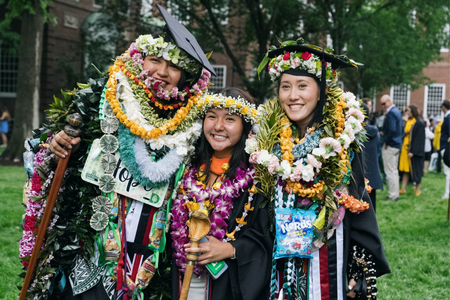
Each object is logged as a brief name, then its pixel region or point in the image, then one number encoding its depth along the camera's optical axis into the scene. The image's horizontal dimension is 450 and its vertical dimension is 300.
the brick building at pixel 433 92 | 30.70
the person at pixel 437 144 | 14.18
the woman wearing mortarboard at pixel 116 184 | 2.87
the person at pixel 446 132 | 8.66
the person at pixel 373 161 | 5.56
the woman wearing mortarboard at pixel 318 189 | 2.71
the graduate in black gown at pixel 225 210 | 2.78
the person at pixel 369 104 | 11.14
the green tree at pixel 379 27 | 14.14
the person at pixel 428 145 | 13.12
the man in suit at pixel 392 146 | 9.88
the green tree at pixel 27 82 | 13.72
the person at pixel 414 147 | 10.67
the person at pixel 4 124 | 18.73
